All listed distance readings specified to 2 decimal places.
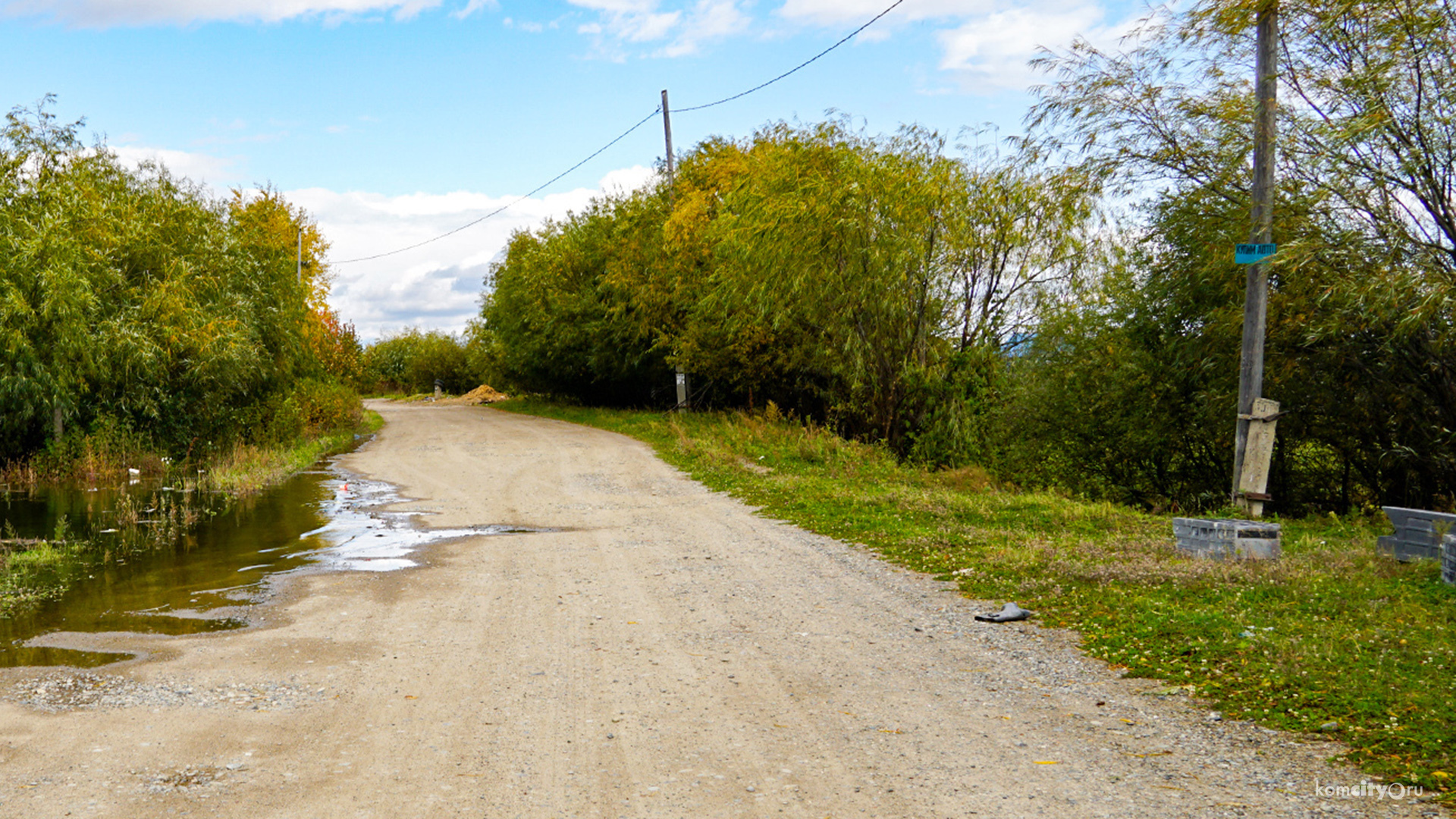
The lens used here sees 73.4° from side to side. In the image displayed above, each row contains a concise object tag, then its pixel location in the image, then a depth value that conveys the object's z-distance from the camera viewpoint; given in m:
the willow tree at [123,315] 16.45
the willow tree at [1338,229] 10.83
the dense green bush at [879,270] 19.11
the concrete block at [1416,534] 8.12
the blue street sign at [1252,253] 10.90
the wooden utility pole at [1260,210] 11.40
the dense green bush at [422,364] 65.94
